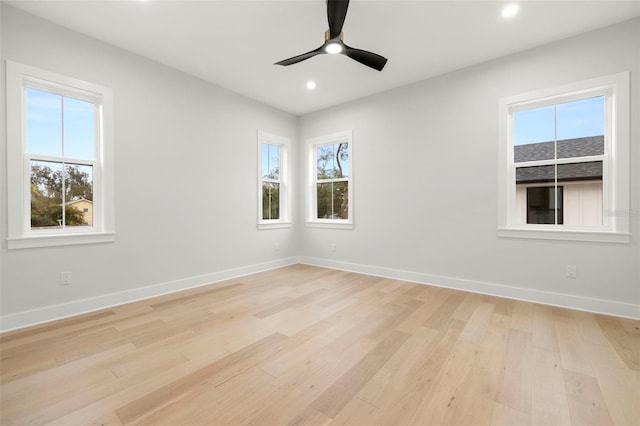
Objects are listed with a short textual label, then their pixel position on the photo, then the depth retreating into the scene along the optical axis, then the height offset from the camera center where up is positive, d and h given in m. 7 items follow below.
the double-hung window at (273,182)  4.77 +0.53
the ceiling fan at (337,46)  2.09 +1.46
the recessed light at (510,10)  2.50 +1.84
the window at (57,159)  2.51 +0.53
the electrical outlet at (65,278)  2.75 -0.65
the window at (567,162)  2.78 +0.53
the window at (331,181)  4.84 +0.55
